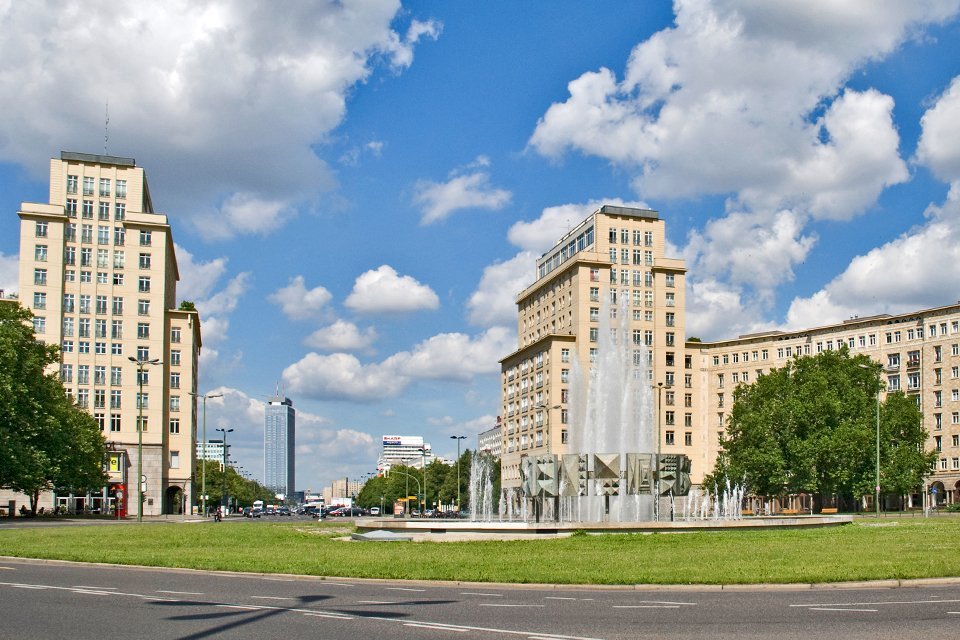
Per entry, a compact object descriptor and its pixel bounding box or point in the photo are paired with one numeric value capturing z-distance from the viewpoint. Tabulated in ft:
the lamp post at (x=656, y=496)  124.06
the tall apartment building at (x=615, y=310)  388.37
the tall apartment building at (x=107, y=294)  309.42
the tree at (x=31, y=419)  196.44
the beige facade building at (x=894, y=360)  373.40
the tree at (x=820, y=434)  257.96
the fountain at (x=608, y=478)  105.09
